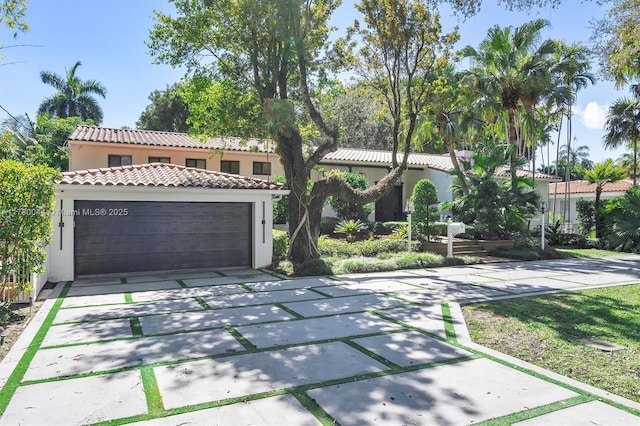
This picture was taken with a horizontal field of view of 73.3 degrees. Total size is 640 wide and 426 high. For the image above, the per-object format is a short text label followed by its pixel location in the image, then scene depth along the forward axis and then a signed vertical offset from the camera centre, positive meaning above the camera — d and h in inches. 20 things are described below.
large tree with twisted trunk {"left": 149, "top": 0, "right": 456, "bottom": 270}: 450.0 +172.3
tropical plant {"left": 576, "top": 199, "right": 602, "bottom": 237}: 860.0 -9.7
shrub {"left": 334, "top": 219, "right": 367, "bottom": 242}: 690.6 -33.2
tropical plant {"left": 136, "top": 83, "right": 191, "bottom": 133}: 1294.3 +284.0
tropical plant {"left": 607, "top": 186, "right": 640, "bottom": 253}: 708.0 -24.4
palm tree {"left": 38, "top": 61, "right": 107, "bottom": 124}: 1325.0 +336.7
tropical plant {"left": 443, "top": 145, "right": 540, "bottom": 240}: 666.2 +16.5
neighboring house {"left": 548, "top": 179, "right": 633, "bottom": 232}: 1055.1 +45.2
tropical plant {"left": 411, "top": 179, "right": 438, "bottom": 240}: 655.1 +2.1
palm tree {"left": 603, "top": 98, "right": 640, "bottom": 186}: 887.7 +185.3
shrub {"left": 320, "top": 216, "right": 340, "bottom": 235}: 743.7 -31.0
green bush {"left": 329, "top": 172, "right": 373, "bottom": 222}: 758.5 +2.3
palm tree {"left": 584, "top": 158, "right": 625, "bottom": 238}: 801.6 +66.7
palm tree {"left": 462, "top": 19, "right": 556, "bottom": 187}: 680.4 +235.8
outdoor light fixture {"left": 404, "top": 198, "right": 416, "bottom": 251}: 565.1 +0.1
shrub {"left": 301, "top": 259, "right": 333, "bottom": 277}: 457.7 -65.1
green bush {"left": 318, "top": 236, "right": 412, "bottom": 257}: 574.9 -53.2
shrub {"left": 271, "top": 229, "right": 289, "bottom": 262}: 528.7 -46.2
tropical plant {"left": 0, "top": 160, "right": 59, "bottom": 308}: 248.1 -5.0
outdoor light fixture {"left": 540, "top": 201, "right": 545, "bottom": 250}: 641.5 -1.3
